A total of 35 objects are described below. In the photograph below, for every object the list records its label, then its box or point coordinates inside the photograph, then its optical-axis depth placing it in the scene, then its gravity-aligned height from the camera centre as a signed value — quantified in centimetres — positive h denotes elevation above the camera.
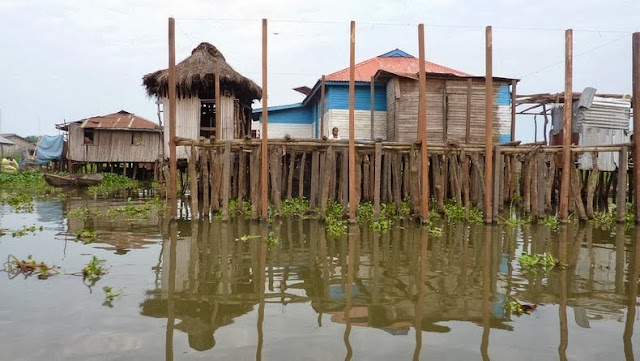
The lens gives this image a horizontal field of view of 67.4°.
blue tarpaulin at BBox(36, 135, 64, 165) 3338 +111
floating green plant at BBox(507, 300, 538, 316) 486 -146
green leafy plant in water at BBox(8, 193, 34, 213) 1459 -135
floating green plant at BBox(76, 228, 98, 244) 895 -137
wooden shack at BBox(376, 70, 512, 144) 1638 +205
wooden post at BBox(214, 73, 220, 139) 1488 +212
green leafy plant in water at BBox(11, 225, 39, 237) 939 -137
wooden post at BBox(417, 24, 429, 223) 1030 +74
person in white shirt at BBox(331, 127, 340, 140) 1637 +112
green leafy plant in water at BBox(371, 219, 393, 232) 1022 -129
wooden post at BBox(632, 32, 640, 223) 1115 +139
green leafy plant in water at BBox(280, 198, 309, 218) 1228 -114
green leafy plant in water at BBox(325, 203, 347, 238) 975 -127
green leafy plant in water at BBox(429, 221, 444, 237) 964 -134
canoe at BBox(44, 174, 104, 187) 2494 -84
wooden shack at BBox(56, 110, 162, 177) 2889 +134
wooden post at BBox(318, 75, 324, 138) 1758 +244
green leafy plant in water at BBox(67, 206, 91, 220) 1258 -134
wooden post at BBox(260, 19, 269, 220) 1038 +58
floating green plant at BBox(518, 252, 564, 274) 669 -136
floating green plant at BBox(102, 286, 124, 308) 507 -145
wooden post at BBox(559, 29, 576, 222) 1077 +97
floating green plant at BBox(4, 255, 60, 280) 617 -141
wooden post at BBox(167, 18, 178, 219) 1062 +133
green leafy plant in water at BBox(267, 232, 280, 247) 850 -136
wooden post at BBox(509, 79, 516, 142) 1683 +207
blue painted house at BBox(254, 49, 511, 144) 1644 +215
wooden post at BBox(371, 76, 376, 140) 1708 +217
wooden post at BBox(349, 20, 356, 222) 1008 +73
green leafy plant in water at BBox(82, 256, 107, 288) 597 -140
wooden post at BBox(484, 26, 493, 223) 1044 +127
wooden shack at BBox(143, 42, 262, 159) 1723 +284
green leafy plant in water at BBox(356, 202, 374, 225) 1133 -119
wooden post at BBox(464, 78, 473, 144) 1650 +206
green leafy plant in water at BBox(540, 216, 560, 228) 1103 -129
